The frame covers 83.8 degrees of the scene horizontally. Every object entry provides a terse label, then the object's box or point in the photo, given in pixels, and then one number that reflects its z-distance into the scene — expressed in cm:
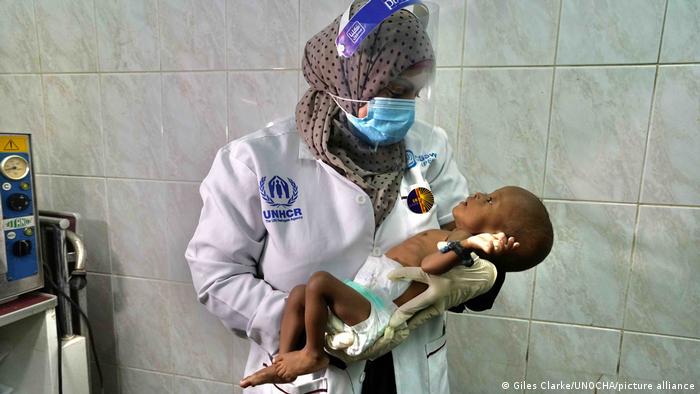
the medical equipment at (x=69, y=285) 143
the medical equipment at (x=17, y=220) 123
